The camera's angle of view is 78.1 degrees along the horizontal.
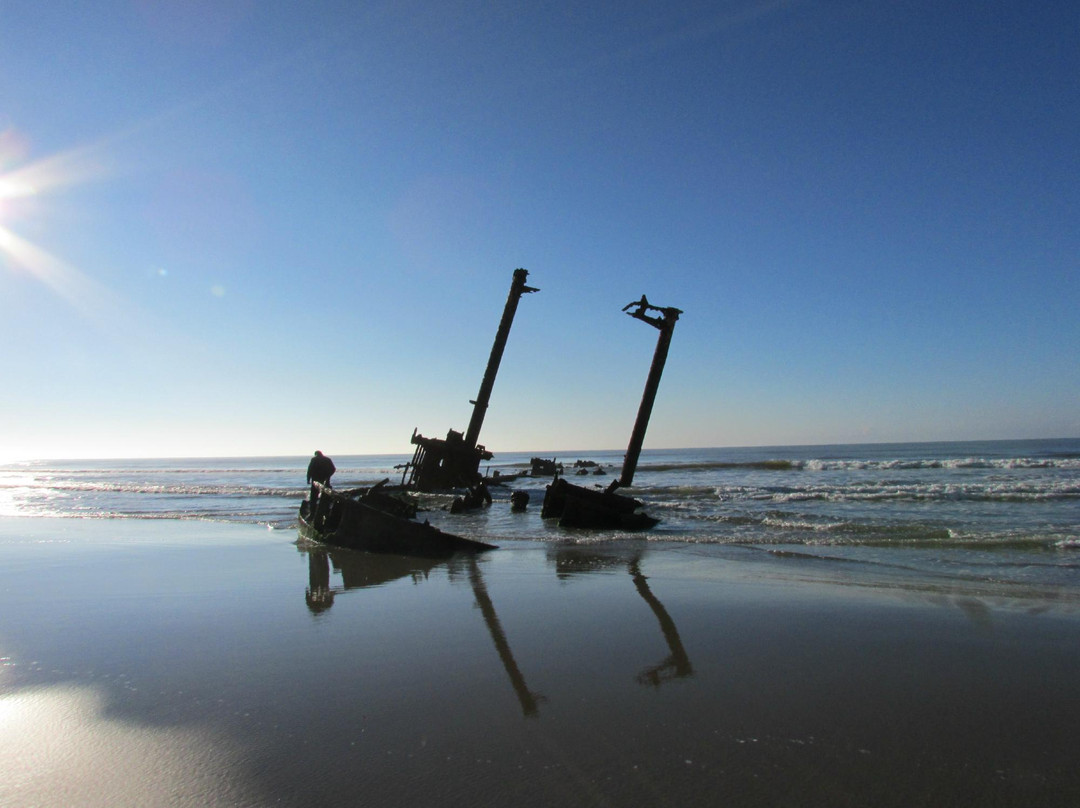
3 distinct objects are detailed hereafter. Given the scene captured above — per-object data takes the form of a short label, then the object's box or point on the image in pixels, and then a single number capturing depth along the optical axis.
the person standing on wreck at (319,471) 13.56
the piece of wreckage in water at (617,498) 13.59
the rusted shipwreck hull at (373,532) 10.22
